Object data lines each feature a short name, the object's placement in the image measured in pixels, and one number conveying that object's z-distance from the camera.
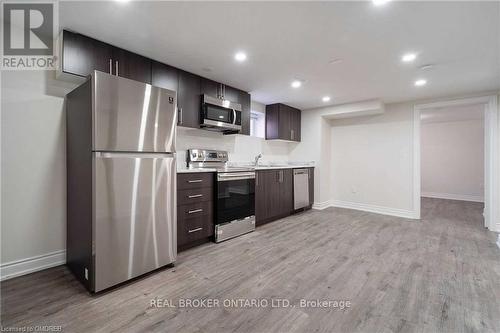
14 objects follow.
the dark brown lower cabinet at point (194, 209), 2.63
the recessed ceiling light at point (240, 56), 2.59
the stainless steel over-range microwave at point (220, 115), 3.22
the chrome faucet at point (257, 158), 4.55
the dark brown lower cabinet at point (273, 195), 3.75
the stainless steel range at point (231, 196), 3.05
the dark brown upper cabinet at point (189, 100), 3.01
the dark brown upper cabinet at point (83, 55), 2.12
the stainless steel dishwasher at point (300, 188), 4.53
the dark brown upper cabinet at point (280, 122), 4.79
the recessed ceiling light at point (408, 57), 2.52
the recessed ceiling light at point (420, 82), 3.36
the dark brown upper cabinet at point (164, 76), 2.73
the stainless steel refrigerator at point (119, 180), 1.83
